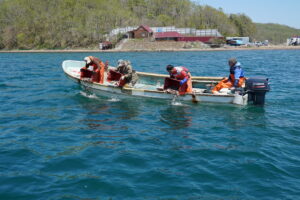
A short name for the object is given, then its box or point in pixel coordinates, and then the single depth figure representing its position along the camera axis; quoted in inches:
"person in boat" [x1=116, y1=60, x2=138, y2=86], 581.9
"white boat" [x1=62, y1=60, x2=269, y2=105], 496.7
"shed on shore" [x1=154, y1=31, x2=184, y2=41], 3297.2
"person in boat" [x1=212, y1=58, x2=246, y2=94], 528.1
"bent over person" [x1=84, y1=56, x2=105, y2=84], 609.3
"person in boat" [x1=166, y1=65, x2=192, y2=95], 524.1
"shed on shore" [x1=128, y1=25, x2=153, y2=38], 3334.2
